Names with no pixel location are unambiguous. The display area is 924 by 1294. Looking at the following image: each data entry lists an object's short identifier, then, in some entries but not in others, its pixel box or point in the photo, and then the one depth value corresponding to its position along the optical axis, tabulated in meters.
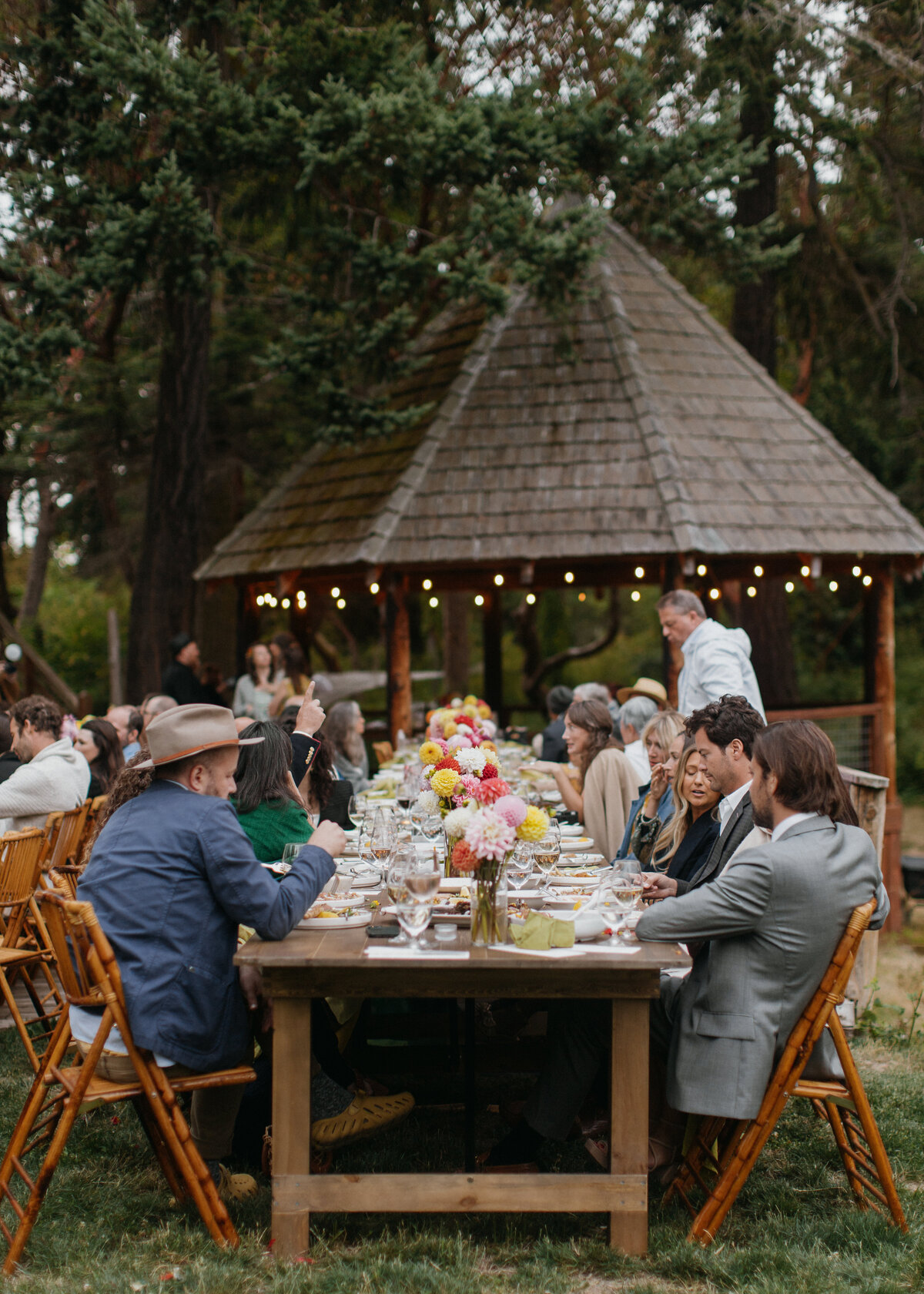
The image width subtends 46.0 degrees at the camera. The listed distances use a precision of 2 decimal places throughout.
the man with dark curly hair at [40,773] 5.82
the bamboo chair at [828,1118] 3.48
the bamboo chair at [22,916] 5.08
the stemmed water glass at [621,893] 3.54
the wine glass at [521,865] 4.03
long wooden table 3.41
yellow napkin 3.39
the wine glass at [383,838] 4.34
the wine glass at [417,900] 3.34
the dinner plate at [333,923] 3.72
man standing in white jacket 6.41
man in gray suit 3.41
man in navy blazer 3.47
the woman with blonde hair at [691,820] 4.21
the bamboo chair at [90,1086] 3.33
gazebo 9.85
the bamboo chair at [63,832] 5.50
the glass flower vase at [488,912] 3.45
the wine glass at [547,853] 4.03
